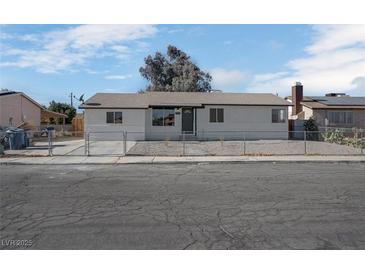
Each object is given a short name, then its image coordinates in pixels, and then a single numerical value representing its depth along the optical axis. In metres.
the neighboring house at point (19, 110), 36.90
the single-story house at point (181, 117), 30.38
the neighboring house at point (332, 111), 37.41
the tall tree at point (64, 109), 60.78
